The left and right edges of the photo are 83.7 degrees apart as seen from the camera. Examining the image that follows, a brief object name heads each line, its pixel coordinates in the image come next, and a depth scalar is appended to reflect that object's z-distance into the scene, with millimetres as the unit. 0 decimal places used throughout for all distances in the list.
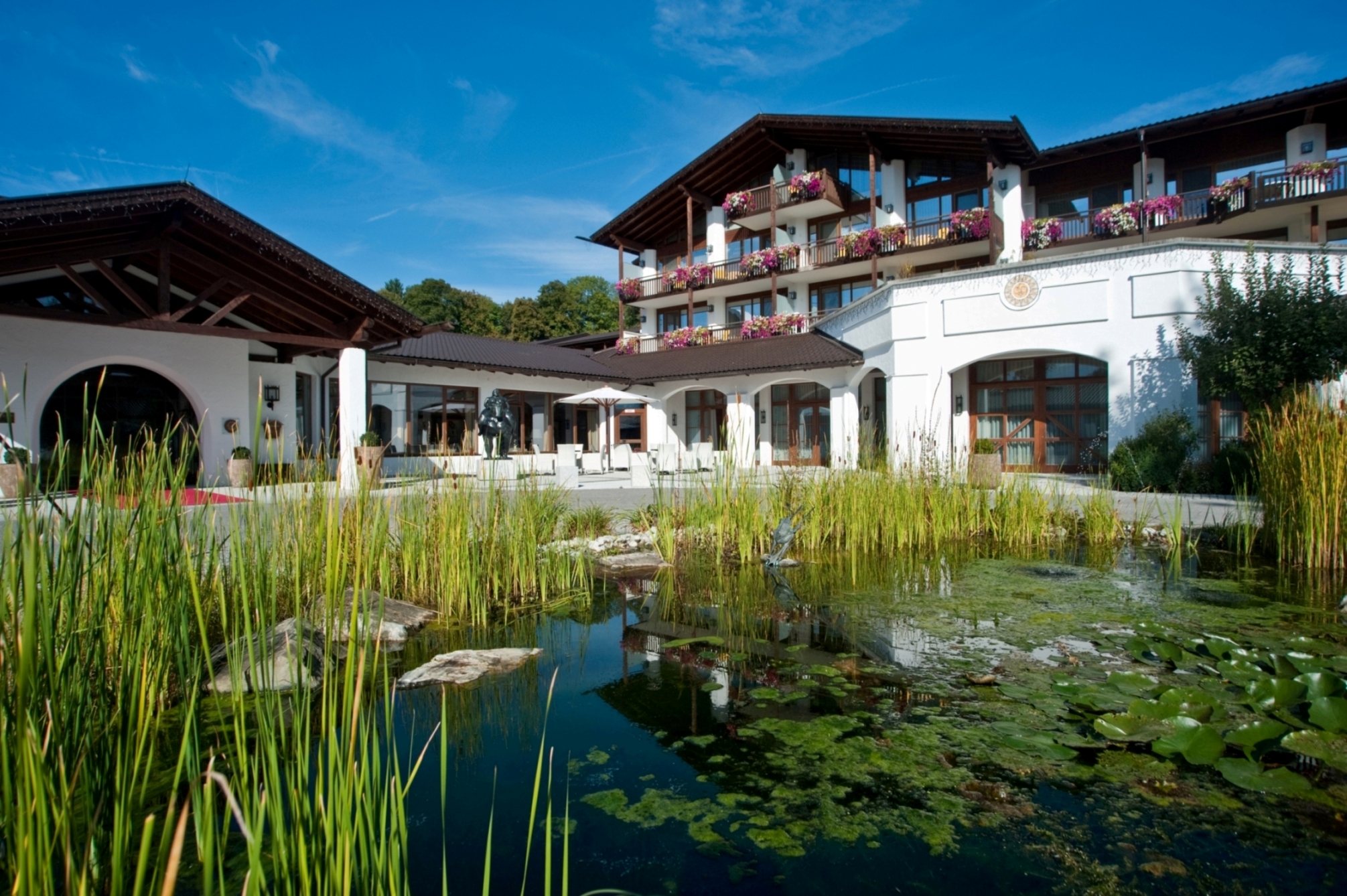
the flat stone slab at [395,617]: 4070
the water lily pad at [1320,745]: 2416
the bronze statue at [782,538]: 6145
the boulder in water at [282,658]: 3237
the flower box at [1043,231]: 16484
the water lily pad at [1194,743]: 2500
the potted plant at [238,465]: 10539
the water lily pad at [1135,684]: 3018
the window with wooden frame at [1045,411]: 14062
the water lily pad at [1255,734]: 2535
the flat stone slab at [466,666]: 3443
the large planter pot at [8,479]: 8242
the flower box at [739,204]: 20625
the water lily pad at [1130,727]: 2643
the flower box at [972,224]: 16234
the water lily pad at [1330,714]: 2576
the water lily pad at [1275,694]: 2799
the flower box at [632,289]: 23141
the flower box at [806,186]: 19000
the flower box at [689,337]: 21219
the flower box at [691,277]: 21344
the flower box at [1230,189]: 14625
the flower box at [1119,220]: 15453
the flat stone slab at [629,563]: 6184
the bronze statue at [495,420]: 12078
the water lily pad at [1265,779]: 2287
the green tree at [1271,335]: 9672
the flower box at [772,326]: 19297
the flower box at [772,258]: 19531
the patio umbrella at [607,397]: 16172
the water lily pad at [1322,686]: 2770
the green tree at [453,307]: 41281
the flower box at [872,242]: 17547
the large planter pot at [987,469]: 8661
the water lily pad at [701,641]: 4012
